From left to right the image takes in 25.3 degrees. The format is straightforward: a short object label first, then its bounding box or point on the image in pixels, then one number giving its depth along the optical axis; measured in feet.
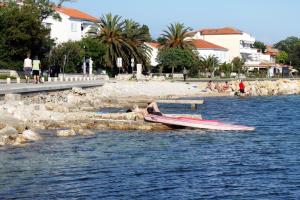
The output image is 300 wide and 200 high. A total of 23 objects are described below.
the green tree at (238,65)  426.59
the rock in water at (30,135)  83.15
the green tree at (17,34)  214.07
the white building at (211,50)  448.65
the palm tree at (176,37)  369.50
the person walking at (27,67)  141.39
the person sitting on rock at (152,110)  105.40
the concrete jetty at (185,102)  162.30
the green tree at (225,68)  406.64
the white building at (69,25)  312.50
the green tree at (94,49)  281.54
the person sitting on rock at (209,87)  244.40
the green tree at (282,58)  574.15
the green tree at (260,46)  634.43
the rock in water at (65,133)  89.71
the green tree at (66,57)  256.11
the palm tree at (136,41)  305.12
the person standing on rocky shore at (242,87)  239.38
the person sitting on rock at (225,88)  247.15
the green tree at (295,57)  532.73
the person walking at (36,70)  140.42
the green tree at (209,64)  385.60
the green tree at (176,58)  342.23
